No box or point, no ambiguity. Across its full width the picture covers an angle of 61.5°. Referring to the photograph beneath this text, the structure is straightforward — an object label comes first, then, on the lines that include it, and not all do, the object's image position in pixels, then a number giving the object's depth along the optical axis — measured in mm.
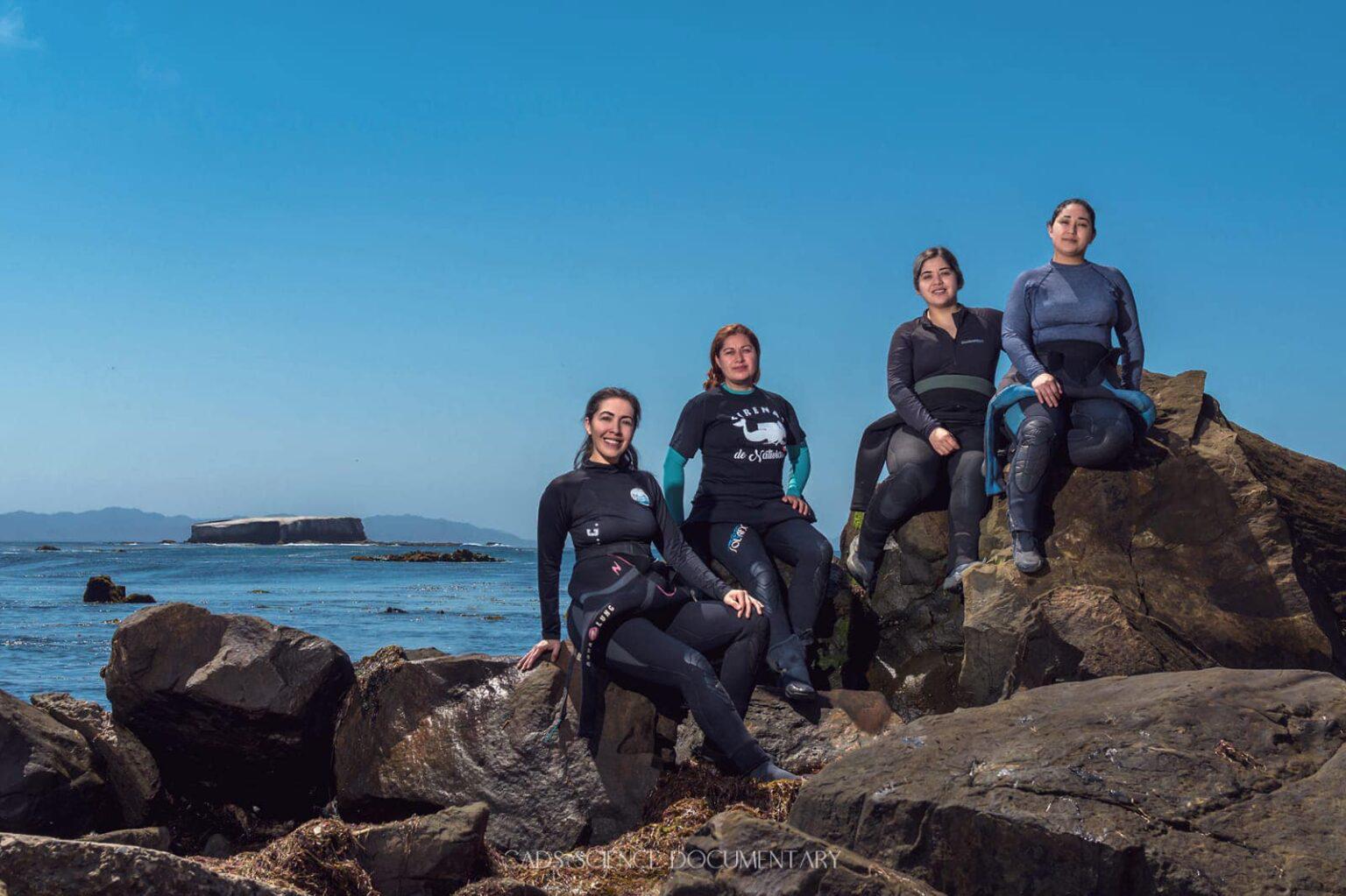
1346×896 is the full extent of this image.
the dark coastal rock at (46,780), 6641
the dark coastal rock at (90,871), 3971
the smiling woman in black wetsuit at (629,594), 6445
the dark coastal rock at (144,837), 5055
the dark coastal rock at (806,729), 6961
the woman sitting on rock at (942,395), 7926
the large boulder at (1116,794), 4156
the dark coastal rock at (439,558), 78812
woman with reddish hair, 7500
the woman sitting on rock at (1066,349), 7324
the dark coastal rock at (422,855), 5527
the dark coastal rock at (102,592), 36625
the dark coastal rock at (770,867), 3711
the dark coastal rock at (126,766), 7121
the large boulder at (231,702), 6984
